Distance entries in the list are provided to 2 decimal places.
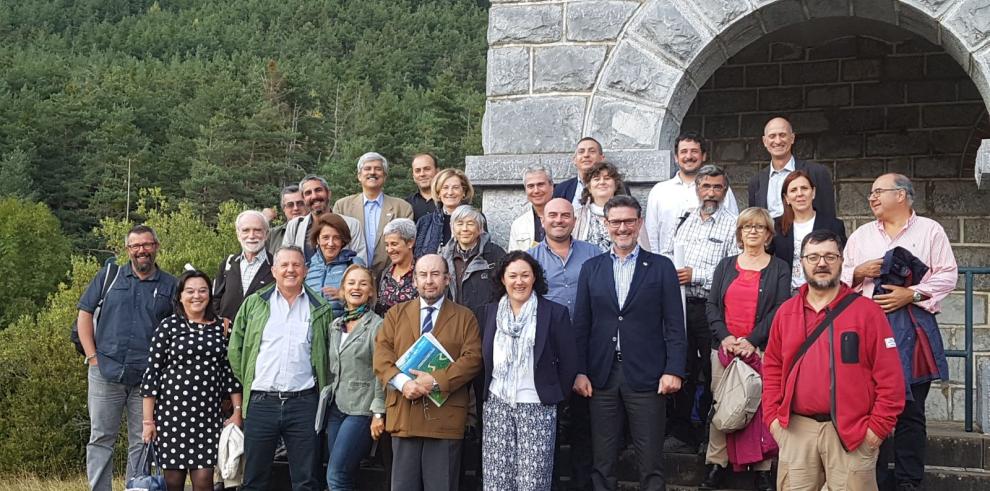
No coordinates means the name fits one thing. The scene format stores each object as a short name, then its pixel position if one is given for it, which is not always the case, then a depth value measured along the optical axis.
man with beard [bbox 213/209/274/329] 6.05
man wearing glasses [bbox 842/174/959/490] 4.90
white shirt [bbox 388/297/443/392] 5.10
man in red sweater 4.30
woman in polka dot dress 5.48
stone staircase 5.36
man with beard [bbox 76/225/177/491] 6.00
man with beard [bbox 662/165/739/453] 5.54
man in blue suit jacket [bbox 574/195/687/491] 5.04
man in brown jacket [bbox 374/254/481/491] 5.09
